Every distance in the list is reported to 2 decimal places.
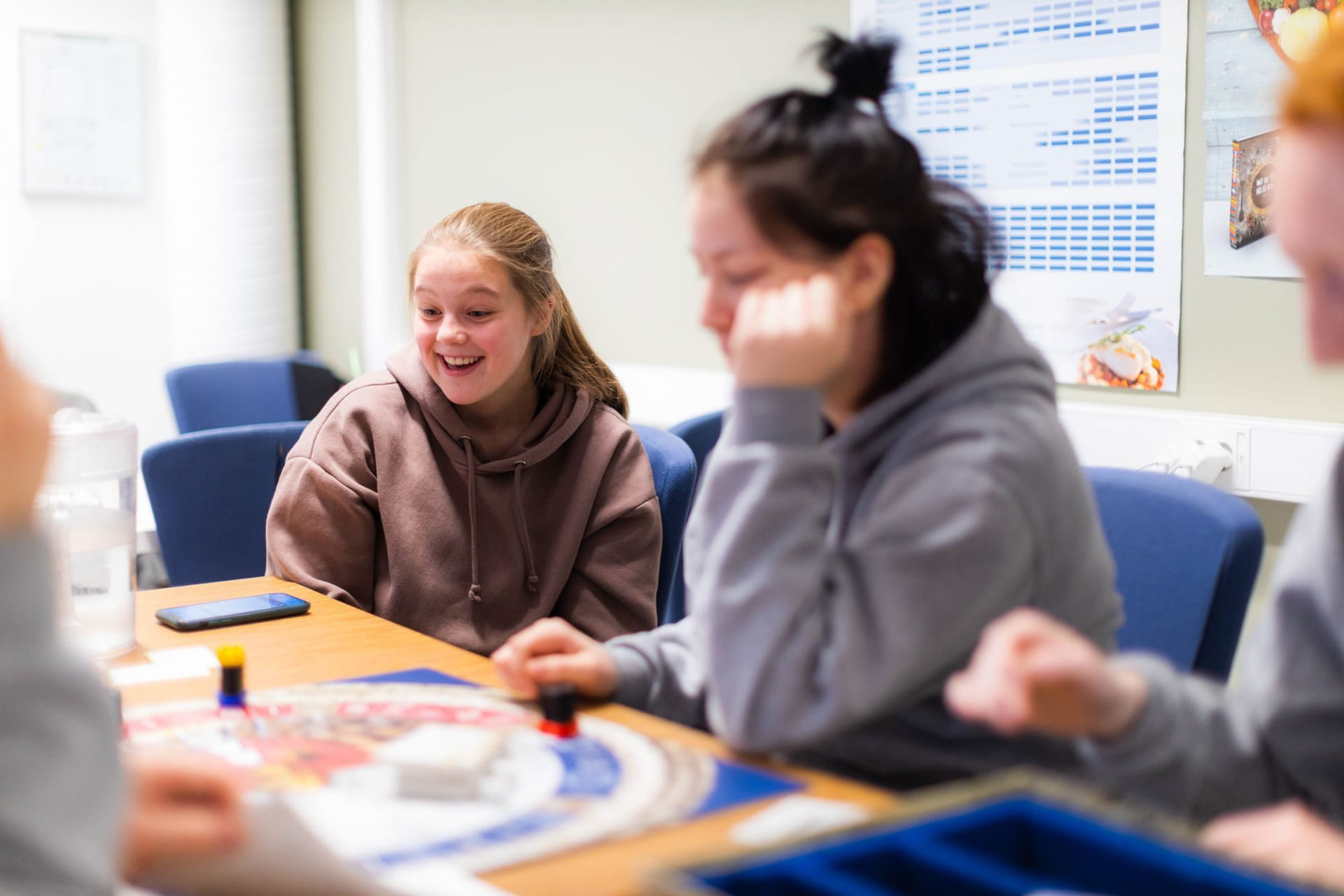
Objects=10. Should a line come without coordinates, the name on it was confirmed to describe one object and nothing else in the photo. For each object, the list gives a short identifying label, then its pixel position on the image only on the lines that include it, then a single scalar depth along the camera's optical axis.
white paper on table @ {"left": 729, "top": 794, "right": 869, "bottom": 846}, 0.96
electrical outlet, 2.50
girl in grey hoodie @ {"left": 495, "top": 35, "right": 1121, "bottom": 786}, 1.04
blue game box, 0.71
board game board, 0.96
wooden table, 0.91
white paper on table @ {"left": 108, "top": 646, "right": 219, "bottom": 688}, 1.40
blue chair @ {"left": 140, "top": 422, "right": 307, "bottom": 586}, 2.23
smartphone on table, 1.61
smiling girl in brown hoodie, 1.93
